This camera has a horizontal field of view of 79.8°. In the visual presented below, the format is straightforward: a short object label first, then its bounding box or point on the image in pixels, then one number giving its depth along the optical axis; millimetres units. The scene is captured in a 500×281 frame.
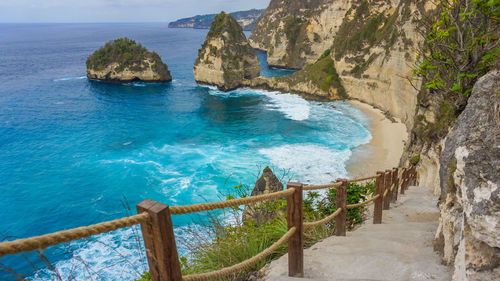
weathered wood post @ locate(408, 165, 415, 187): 14305
